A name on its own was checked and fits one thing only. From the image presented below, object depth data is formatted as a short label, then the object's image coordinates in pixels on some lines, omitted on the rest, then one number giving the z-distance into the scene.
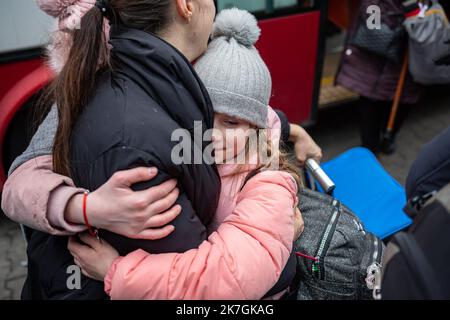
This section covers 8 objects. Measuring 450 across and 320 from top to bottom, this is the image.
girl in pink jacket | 0.98
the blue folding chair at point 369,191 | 1.66
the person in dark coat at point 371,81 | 3.29
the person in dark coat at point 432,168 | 1.08
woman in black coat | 0.94
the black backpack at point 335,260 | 1.36
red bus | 2.39
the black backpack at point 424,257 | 0.74
